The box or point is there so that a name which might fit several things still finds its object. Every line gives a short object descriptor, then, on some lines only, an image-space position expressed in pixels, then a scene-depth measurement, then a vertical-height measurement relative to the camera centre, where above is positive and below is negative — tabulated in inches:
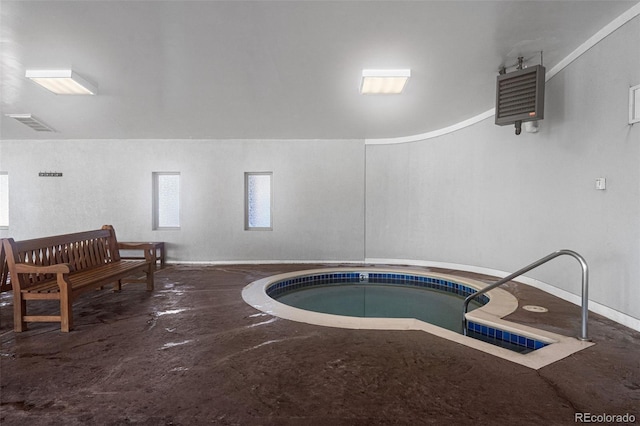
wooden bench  113.8 -25.5
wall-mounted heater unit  139.9 +49.3
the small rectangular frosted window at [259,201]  268.1 +5.0
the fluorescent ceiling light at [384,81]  163.2 +65.1
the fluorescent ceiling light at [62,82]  164.2 +65.4
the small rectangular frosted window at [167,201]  270.1 +5.0
